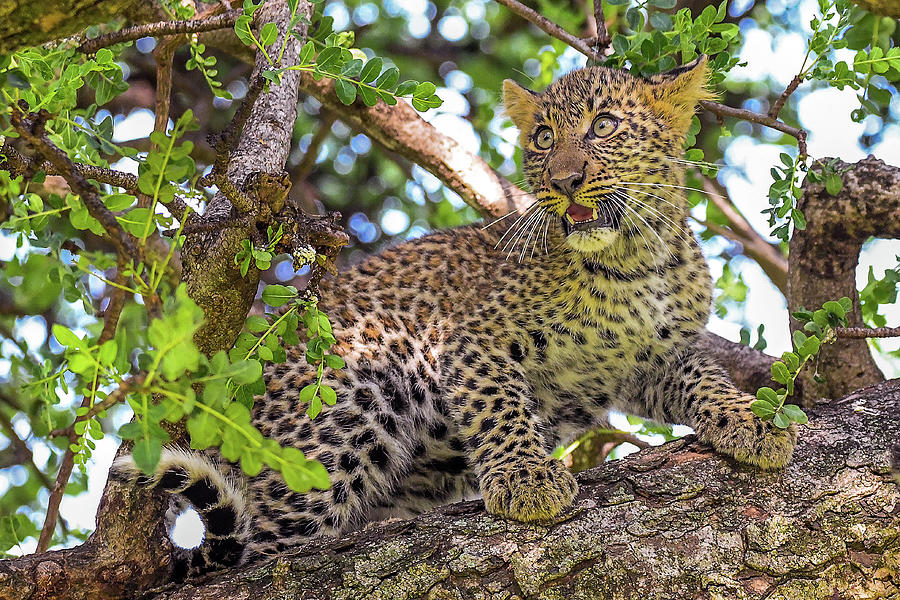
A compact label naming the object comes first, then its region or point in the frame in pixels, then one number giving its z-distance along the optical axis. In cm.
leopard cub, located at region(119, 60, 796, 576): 819
